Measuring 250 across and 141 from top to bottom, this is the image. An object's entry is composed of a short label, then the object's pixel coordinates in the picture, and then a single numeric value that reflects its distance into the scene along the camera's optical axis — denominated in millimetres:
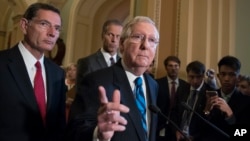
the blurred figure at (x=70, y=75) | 4815
